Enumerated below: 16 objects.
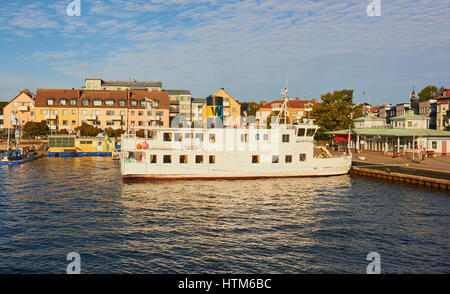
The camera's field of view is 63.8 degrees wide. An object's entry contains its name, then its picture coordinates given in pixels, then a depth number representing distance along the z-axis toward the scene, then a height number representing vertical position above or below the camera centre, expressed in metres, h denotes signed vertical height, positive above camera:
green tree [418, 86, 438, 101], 131.65 +18.92
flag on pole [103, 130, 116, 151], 73.24 -0.01
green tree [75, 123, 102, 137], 85.62 +2.83
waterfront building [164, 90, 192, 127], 112.31 +12.16
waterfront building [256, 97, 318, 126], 123.00 +13.08
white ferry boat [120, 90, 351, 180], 40.66 -1.34
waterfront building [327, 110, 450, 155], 57.75 +0.98
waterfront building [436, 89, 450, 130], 82.31 +7.43
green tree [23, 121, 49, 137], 85.69 +3.06
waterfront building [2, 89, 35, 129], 97.75 +9.14
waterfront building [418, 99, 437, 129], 88.00 +8.51
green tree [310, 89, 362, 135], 82.25 +7.42
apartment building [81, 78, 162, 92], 114.31 +18.08
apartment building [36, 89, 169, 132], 94.25 +8.72
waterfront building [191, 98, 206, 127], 109.23 +10.91
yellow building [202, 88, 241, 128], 101.43 +10.07
